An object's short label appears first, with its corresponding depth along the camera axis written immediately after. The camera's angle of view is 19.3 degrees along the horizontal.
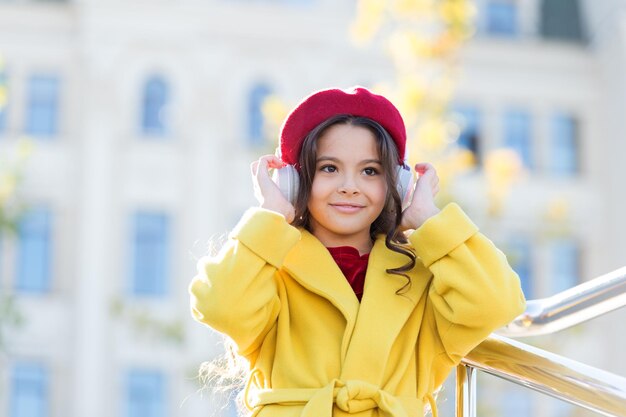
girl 3.68
